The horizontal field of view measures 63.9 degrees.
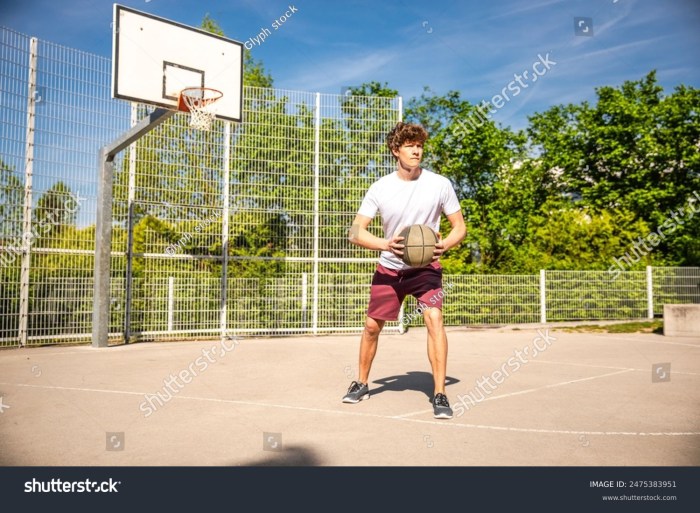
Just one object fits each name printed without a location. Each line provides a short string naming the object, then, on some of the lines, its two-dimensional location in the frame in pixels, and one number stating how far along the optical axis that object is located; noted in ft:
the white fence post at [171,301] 36.09
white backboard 28.43
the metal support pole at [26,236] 30.25
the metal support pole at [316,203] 40.50
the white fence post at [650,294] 55.98
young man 15.44
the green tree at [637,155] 97.45
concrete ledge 42.42
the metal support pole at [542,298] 53.51
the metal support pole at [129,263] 34.81
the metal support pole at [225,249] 37.99
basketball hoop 30.50
